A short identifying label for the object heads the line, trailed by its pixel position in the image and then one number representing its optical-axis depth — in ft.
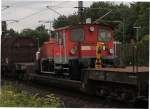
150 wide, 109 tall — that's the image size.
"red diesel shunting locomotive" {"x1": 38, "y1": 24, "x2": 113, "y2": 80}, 41.14
